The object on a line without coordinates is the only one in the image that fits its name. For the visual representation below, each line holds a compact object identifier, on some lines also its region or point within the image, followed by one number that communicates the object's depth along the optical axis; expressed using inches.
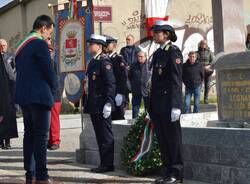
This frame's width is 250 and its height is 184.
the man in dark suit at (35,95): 296.5
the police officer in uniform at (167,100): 298.1
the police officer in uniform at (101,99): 347.9
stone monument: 284.2
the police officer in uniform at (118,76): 379.6
